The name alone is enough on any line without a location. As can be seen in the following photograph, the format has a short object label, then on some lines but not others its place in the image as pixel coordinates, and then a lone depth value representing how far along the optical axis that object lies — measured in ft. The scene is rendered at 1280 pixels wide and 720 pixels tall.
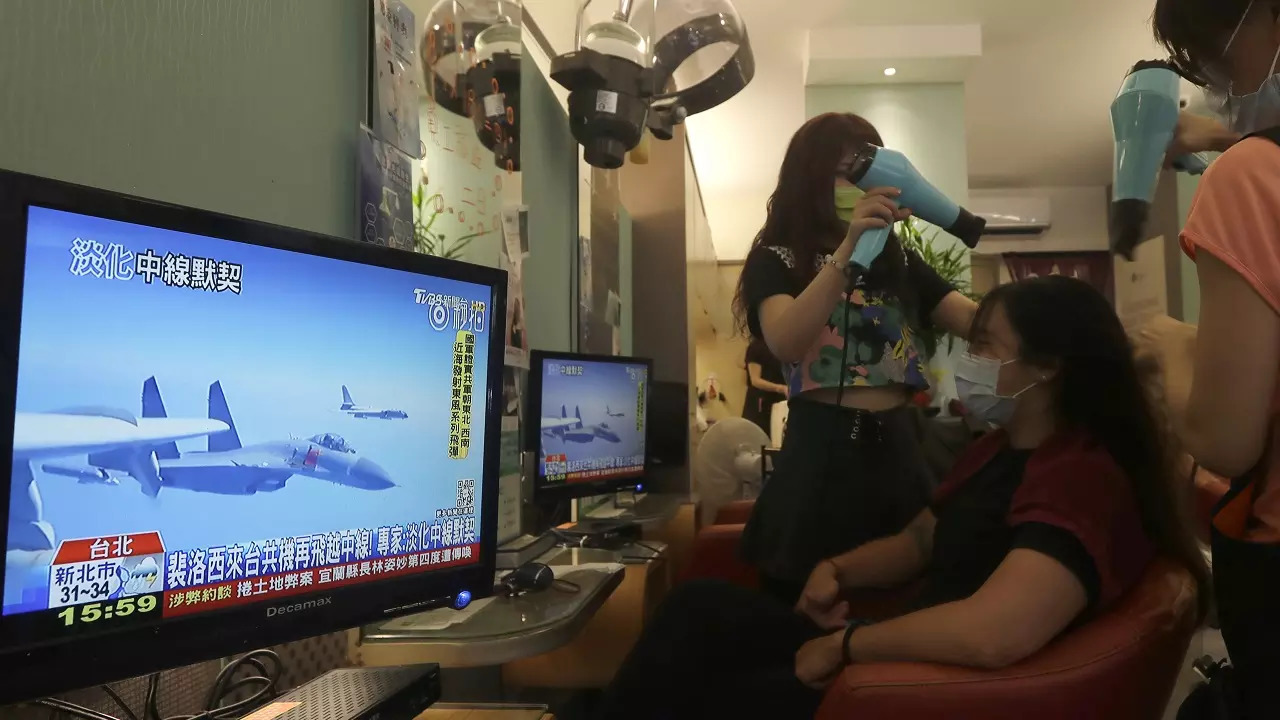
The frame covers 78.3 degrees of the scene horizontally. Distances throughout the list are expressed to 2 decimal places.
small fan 9.59
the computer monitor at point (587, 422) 6.23
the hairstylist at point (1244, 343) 2.59
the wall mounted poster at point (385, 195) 4.08
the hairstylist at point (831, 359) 4.70
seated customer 3.43
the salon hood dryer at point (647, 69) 6.70
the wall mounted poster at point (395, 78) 4.18
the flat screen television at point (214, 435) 1.91
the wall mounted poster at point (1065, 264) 21.90
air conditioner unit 21.24
